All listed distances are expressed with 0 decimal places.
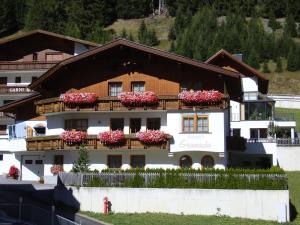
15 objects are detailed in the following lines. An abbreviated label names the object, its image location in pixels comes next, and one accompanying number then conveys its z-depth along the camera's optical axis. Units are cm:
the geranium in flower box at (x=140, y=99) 3441
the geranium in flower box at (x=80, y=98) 3500
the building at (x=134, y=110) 3409
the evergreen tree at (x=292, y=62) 11700
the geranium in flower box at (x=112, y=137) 3416
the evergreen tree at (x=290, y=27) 15150
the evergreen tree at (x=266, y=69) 11591
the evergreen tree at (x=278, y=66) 11694
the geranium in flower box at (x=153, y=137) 3366
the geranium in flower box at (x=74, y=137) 3475
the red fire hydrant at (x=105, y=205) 2900
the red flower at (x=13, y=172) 4156
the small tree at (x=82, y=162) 3122
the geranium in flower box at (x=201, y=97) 3378
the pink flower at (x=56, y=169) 3625
